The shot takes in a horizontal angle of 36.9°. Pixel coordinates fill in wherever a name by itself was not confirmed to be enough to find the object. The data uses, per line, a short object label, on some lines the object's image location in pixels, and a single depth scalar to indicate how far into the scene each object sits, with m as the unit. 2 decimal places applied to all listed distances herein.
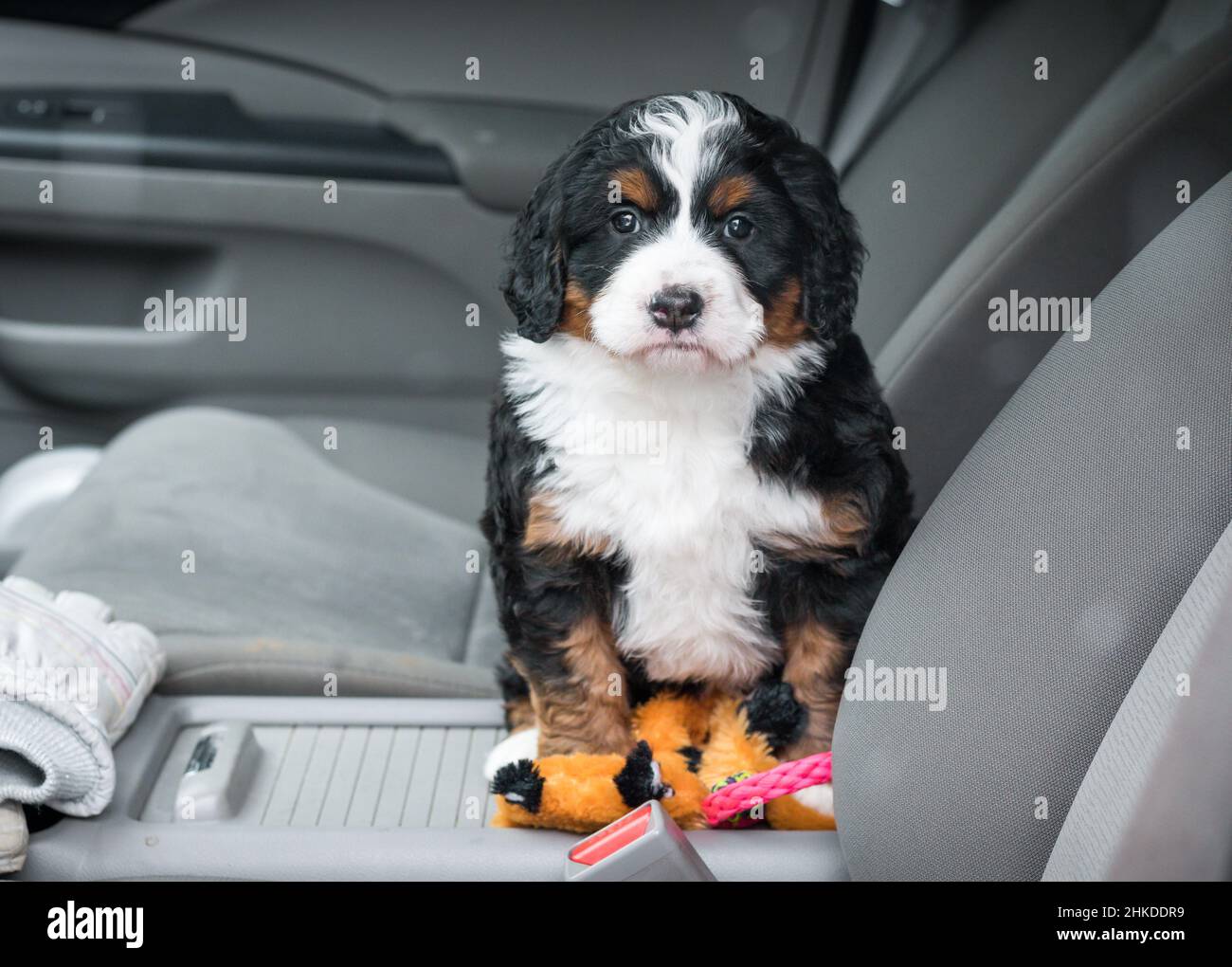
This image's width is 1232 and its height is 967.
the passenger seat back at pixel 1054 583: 0.71
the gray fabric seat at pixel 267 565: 1.00
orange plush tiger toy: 0.80
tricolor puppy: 0.81
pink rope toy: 0.82
